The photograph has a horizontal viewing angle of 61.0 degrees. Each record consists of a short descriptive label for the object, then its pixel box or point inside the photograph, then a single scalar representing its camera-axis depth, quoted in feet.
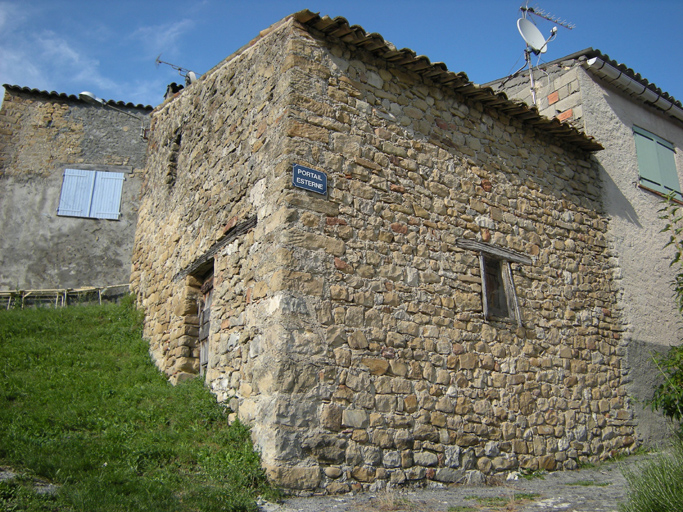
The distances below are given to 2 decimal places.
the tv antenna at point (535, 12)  32.17
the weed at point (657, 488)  12.87
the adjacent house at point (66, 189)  39.01
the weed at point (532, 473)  19.84
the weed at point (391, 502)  14.64
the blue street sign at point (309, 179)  17.92
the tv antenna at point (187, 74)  35.27
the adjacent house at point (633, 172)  26.18
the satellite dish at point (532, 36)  31.42
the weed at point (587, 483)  18.35
